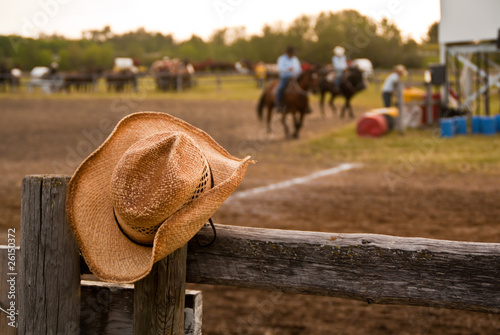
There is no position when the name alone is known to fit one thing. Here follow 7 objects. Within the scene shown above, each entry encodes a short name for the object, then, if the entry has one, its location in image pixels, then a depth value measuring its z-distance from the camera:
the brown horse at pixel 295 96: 12.80
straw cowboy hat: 1.61
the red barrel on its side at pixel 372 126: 13.12
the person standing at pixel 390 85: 15.78
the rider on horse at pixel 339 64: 18.06
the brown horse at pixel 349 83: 18.27
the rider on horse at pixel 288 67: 13.04
